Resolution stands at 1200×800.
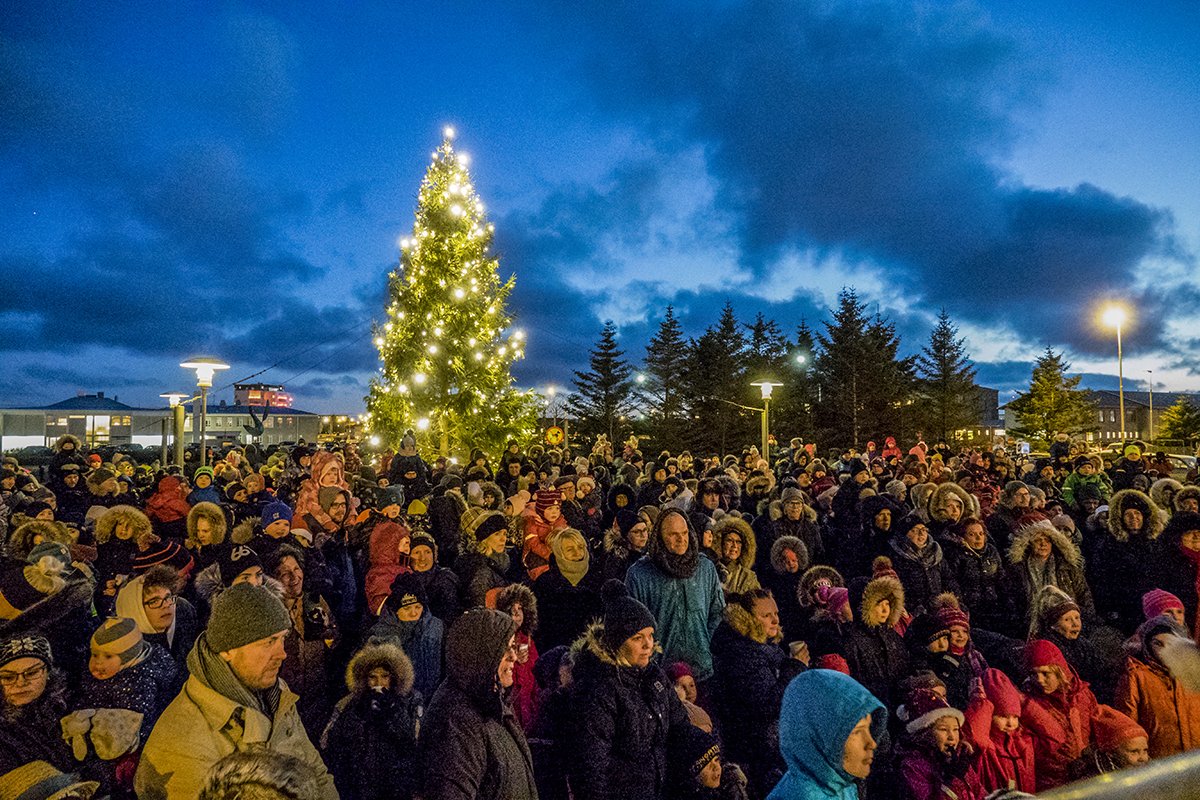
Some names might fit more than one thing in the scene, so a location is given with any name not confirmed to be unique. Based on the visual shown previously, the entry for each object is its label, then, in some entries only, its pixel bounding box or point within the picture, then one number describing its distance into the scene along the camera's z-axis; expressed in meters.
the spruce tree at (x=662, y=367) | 39.69
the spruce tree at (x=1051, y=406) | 43.59
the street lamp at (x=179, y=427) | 11.89
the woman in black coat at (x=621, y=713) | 2.90
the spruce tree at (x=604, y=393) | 40.44
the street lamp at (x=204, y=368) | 12.55
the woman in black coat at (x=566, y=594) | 5.38
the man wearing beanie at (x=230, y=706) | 2.19
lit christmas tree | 19.56
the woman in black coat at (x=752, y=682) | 3.71
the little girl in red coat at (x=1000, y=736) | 3.35
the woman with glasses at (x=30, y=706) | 2.95
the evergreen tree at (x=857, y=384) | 35.31
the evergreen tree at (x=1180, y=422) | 47.34
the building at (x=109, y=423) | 58.88
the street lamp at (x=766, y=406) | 16.98
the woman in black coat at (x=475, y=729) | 2.49
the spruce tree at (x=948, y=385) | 40.03
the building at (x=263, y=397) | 60.72
